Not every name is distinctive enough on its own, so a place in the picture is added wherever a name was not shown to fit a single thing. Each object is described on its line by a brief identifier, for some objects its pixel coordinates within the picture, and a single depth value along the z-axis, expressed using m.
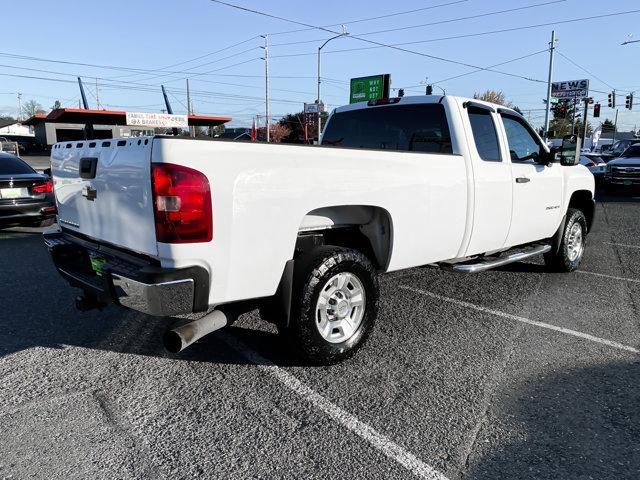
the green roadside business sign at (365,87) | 40.34
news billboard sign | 47.28
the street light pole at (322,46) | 32.53
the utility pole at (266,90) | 47.94
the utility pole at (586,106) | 43.99
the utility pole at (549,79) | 39.78
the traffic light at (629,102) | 46.78
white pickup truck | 2.74
